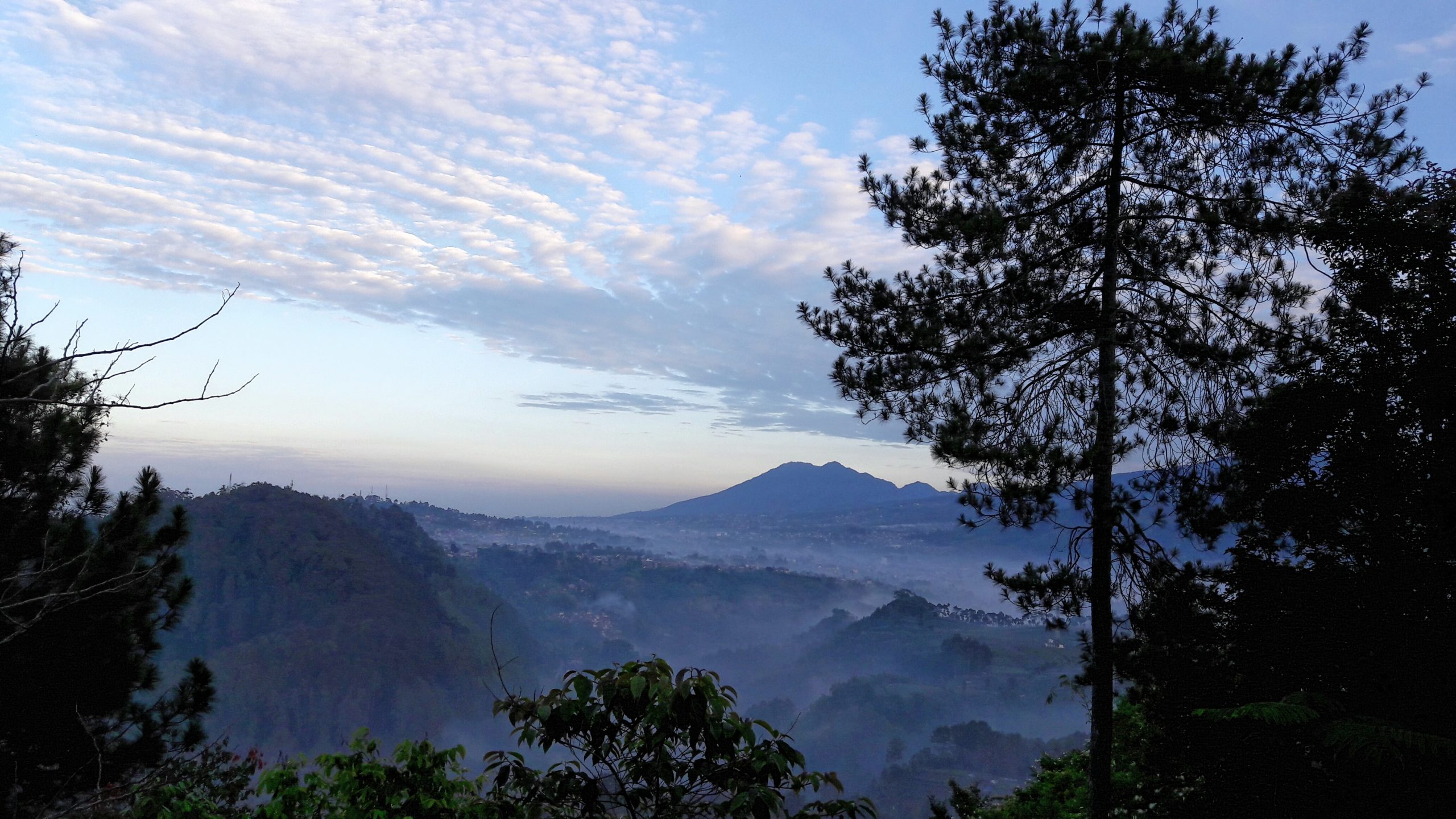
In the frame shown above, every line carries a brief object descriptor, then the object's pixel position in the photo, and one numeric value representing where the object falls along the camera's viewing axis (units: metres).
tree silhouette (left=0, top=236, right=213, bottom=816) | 6.42
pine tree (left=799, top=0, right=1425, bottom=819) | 6.72
